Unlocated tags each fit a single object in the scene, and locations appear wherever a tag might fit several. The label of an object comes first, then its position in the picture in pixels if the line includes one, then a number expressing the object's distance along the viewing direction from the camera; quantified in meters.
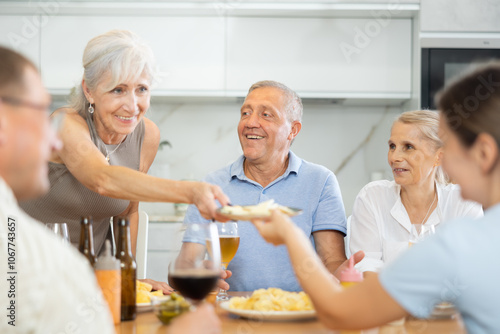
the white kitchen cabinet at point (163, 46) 3.57
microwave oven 3.40
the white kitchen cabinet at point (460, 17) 3.43
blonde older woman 2.08
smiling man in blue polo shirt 1.98
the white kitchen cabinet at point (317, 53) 3.57
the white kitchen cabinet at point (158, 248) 3.38
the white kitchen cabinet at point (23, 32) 3.58
